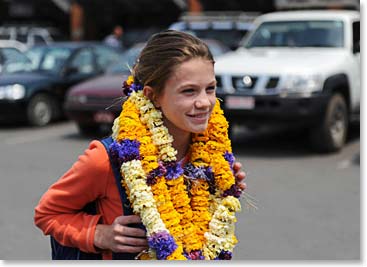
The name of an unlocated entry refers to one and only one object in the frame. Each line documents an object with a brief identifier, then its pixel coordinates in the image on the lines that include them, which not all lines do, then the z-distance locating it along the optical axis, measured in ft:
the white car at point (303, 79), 29.99
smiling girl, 7.35
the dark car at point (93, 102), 35.29
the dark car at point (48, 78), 40.42
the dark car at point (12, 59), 43.98
